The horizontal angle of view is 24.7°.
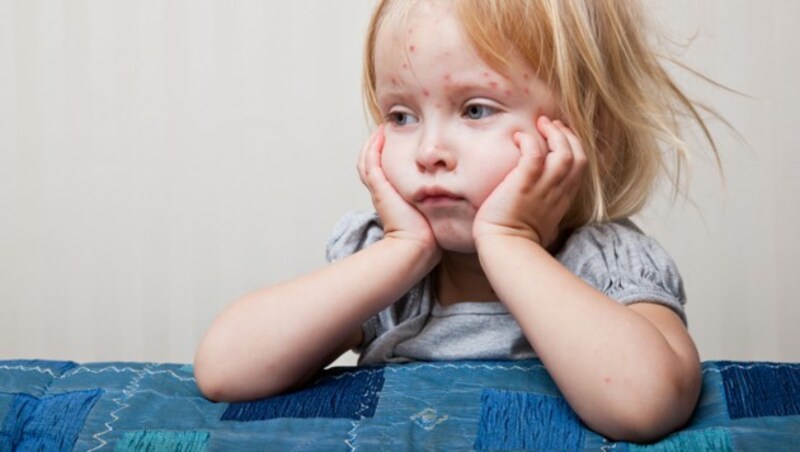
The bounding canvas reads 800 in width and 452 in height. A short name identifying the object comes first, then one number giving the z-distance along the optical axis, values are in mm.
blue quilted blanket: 913
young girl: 994
